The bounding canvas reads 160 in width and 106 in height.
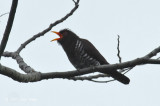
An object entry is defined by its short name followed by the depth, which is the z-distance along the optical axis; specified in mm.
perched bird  11195
